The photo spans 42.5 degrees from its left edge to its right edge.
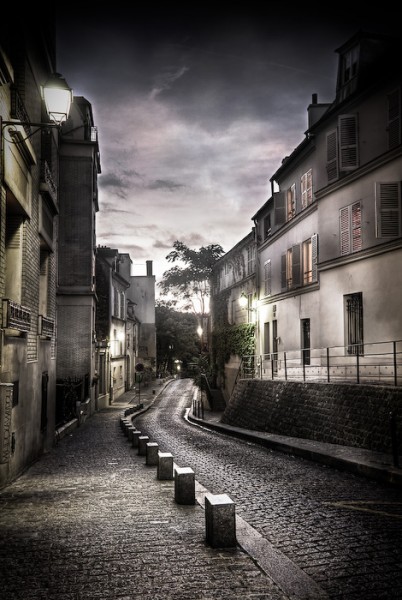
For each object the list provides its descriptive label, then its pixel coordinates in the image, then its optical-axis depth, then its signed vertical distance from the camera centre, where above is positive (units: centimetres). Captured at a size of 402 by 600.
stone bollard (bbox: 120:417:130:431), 1998 -307
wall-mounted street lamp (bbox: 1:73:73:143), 853 +408
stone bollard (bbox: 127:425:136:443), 1636 -278
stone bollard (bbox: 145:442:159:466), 1148 -241
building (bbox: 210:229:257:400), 3070 +345
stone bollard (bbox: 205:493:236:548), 538 -186
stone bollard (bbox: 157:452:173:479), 948 -223
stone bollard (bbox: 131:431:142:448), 1538 -274
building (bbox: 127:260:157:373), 6500 +428
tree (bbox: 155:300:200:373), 7676 +151
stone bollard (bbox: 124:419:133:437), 1895 -298
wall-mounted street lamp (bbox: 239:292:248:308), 2798 +250
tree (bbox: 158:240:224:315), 5116 +704
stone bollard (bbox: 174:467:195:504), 744 -204
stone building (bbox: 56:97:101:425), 2897 +535
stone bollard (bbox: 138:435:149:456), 1336 -255
